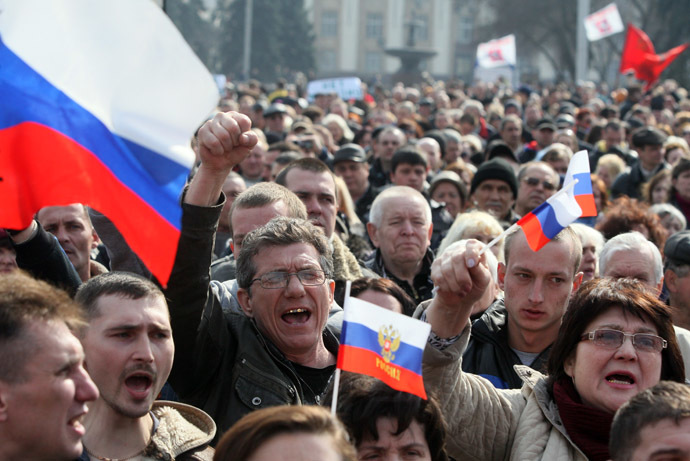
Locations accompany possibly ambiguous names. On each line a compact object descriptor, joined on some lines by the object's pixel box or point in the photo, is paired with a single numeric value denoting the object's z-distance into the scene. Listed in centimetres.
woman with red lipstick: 343
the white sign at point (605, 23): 2358
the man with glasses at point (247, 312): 336
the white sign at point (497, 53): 2426
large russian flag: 311
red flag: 2058
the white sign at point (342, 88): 2108
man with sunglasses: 786
